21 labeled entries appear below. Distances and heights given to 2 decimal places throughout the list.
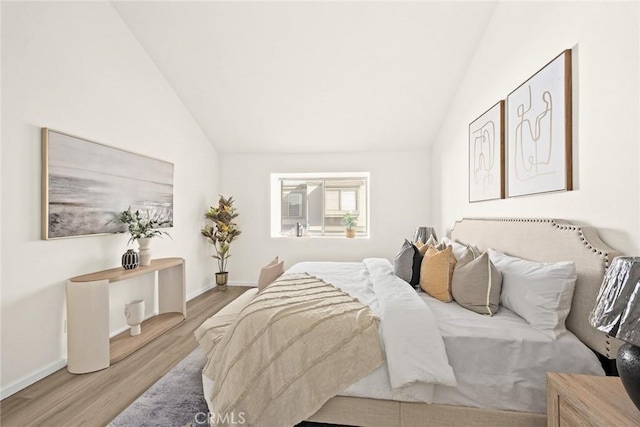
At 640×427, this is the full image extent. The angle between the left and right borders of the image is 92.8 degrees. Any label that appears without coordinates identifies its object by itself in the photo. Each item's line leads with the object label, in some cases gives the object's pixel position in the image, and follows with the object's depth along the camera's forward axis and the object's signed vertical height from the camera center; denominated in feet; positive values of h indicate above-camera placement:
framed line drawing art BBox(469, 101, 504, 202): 8.57 +1.81
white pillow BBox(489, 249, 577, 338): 5.12 -1.42
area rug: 5.66 -3.88
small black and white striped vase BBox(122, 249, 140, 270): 9.28 -1.43
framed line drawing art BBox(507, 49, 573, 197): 6.03 +1.85
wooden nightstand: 3.13 -2.08
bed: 4.78 -2.57
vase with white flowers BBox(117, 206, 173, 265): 9.78 -0.54
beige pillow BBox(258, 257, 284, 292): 9.18 -1.87
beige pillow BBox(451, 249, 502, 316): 6.04 -1.48
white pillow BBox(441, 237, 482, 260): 7.89 -0.97
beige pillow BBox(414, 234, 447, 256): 8.86 -0.97
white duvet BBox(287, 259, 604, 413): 4.78 -2.37
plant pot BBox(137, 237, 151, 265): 9.96 -1.21
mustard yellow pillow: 6.89 -1.41
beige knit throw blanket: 5.01 -2.50
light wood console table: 7.51 -2.78
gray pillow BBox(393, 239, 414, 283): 7.93 -1.32
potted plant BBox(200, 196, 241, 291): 15.37 -0.87
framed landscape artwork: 7.59 +0.82
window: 17.35 +0.62
